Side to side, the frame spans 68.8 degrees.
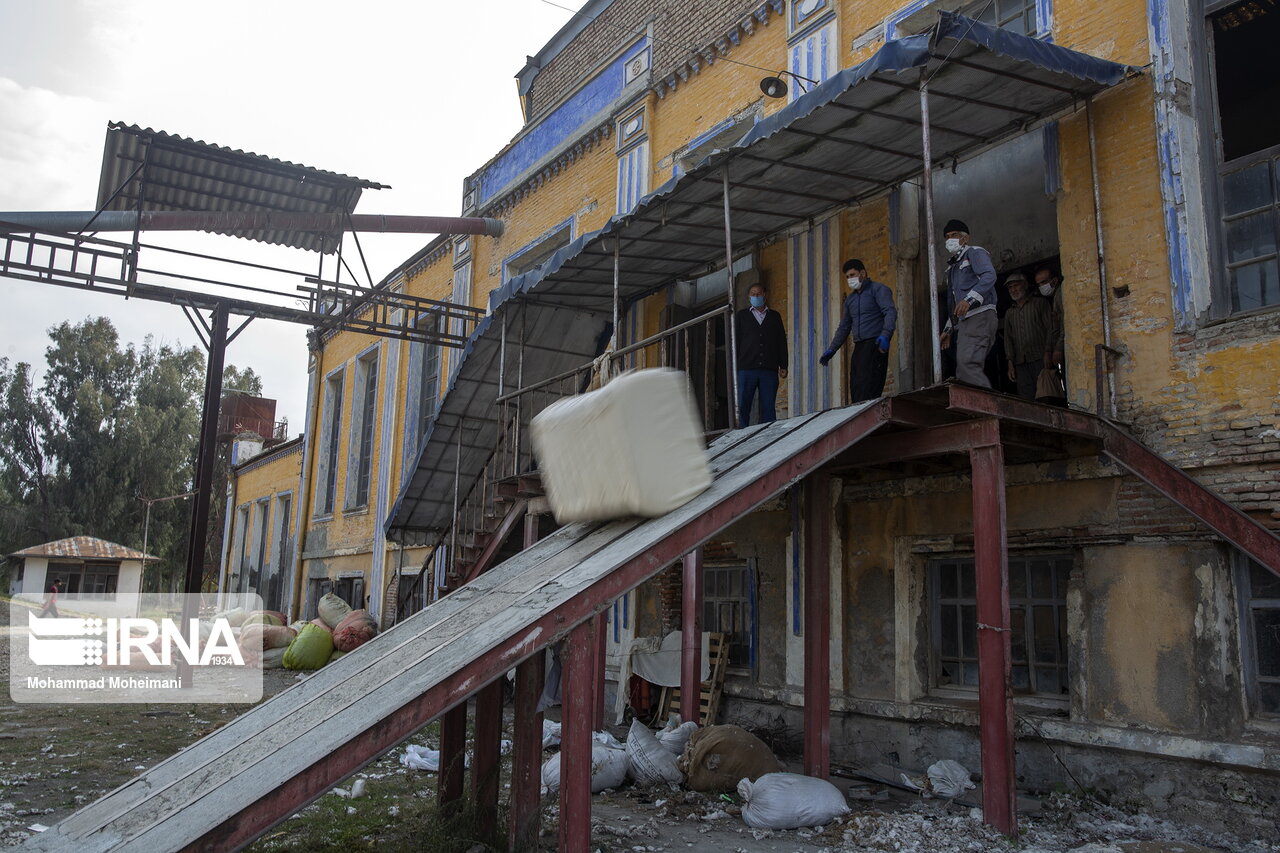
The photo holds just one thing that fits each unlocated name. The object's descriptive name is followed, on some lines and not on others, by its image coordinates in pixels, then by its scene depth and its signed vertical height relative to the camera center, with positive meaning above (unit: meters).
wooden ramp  3.32 -0.47
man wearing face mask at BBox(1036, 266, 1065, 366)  7.36 +2.28
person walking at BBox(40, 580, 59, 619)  30.32 -1.51
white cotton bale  5.08 +0.72
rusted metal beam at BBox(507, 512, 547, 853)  4.74 -1.05
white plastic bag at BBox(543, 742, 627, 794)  6.62 -1.37
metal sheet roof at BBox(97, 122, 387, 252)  11.75 +5.13
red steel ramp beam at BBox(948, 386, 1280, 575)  5.35 +0.75
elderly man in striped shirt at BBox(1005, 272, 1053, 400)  7.45 +1.98
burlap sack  6.60 -1.31
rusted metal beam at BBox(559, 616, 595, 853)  4.15 -0.71
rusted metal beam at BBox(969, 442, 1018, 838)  5.21 -0.34
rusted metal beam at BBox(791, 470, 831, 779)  6.49 -0.37
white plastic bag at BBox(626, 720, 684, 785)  6.70 -1.35
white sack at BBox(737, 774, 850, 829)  5.66 -1.36
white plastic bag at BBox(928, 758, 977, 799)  6.50 -1.38
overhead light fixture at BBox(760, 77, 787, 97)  9.29 +4.88
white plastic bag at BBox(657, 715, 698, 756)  7.40 -1.29
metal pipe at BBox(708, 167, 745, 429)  6.79 +1.79
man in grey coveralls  6.23 +1.80
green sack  14.58 -1.31
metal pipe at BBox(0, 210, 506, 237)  11.59 +4.75
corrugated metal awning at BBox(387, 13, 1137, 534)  6.04 +3.24
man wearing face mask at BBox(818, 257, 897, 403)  7.15 +1.89
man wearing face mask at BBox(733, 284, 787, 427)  8.42 +2.00
